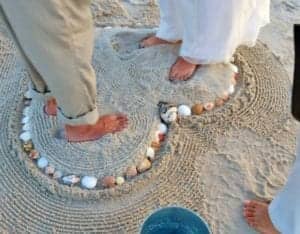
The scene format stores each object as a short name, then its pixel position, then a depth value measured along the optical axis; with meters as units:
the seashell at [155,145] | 1.51
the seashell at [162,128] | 1.55
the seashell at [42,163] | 1.47
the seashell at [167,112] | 1.56
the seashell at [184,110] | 1.58
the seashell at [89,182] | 1.43
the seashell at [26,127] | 1.55
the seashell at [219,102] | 1.62
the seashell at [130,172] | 1.45
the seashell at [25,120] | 1.57
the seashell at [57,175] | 1.46
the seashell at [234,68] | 1.68
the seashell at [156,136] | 1.52
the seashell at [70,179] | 1.44
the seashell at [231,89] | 1.64
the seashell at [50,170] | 1.46
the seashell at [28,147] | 1.50
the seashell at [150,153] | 1.49
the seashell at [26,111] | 1.59
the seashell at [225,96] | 1.63
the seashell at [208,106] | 1.61
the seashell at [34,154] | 1.49
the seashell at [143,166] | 1.46
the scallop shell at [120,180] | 1.44
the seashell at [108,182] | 1.43
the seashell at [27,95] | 1.62
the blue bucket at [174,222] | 1.18
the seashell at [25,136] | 1.52
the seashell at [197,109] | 1.59
